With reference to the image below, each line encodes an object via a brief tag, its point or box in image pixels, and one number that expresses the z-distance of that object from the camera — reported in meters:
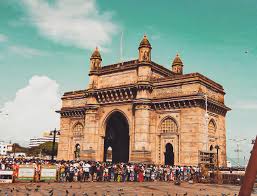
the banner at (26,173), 22.67
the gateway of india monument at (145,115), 34.47
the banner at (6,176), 22.02
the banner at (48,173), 23.84
